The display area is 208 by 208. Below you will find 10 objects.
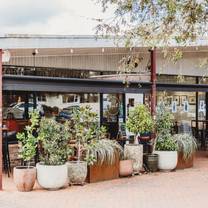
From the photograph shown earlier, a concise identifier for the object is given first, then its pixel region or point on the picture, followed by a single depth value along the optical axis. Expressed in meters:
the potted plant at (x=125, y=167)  12.10
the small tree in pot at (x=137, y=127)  12.61
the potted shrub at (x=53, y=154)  10.30
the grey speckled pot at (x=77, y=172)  10.85
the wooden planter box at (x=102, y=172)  11.41
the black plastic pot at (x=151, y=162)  12.97
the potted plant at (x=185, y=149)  13.69
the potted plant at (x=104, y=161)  11.41
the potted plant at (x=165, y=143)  13.14
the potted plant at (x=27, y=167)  10.17
